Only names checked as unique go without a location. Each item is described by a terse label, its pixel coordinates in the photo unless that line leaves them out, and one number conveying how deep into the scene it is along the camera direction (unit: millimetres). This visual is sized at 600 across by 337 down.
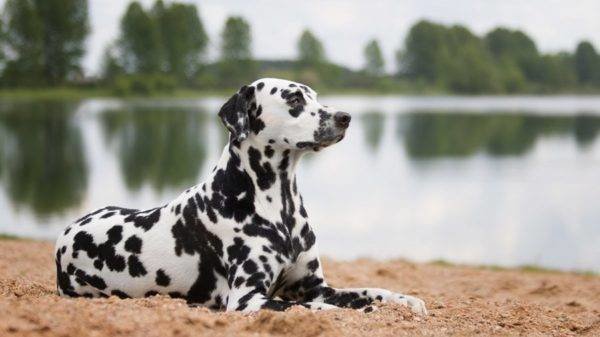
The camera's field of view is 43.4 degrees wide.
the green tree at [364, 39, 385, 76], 121188
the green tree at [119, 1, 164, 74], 95062
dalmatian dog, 5719
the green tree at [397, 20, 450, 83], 119562
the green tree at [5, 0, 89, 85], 79062
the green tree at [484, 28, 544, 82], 125438
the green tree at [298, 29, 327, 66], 112725
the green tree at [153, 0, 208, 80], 98438
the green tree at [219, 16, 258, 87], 105500
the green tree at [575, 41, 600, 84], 117438
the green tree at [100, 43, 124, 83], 96762
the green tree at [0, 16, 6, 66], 78212
